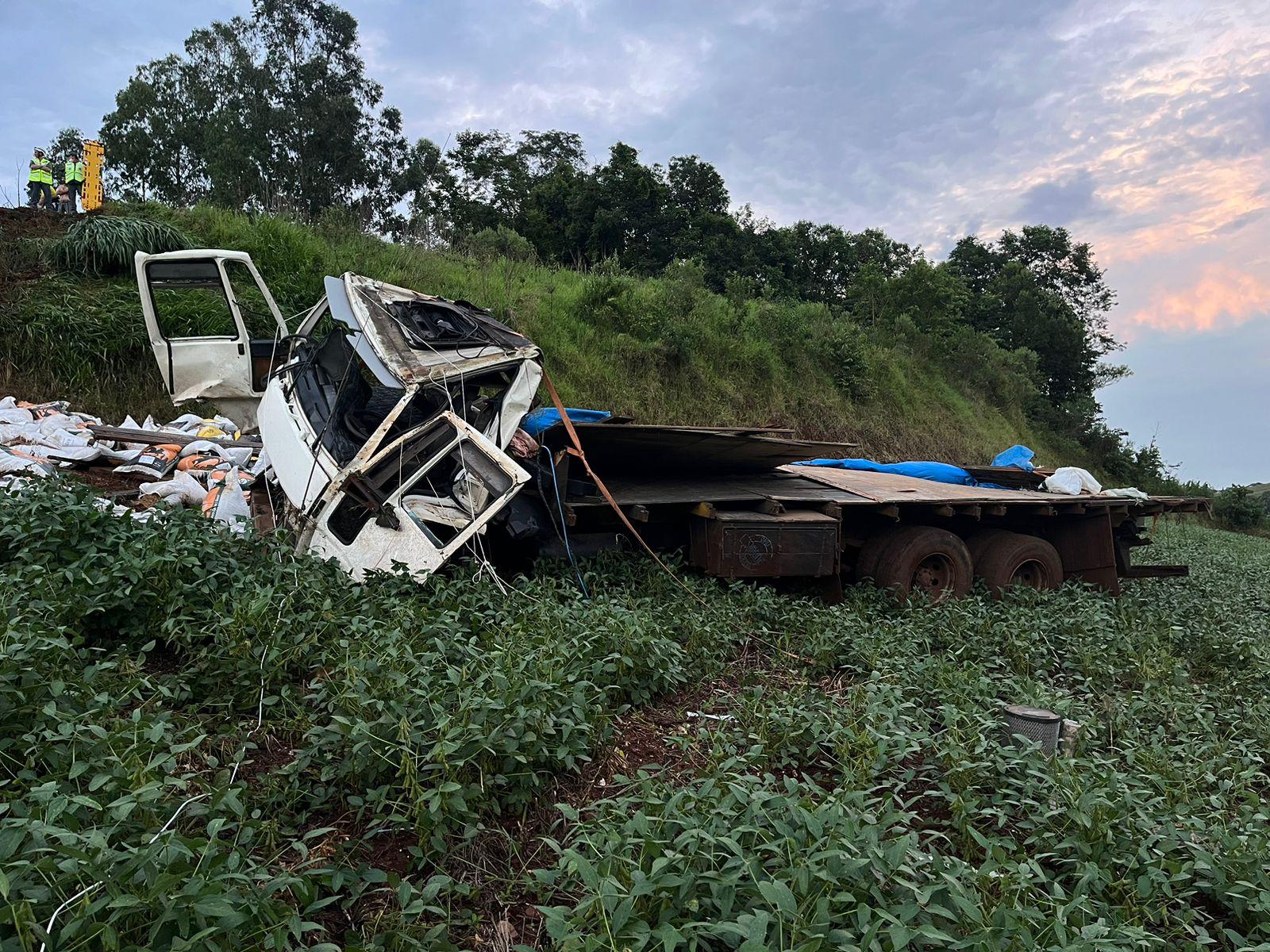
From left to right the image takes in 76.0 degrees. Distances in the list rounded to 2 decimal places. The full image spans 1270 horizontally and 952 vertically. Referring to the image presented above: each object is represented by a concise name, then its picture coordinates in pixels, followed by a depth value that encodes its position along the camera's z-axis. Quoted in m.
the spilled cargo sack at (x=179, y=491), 6.95
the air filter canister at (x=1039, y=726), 3.67
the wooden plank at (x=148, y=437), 8.10
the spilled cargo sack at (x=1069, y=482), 8.65
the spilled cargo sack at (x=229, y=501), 6.36
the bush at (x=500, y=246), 17.44
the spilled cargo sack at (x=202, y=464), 7.62
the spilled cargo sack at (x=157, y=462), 7.49
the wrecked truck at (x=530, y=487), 5.31
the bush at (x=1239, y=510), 29.42
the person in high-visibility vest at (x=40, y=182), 15.49
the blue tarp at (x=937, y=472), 9.24
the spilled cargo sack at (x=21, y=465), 6.95
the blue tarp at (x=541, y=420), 6.19
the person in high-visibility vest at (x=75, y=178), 15.06
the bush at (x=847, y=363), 19.83
